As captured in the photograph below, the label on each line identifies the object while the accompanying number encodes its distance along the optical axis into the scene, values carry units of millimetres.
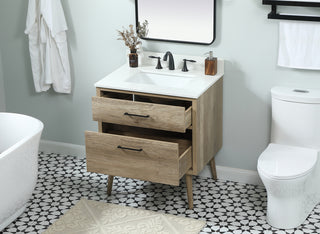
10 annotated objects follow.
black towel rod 3118
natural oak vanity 3123
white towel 3215
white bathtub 2977
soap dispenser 3428
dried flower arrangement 3598
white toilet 3055
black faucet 3535
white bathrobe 3756
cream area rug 3182
